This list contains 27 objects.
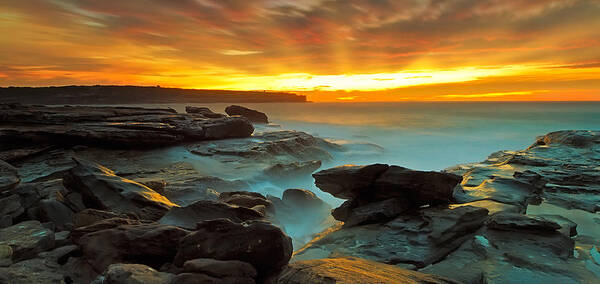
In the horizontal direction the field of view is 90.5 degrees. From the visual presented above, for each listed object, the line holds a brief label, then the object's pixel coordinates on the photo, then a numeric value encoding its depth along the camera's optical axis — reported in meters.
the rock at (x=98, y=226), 5.25
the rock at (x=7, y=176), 6.71
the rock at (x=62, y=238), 5.22
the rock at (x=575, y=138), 14.36
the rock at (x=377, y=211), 7.30
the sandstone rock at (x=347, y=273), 3.62
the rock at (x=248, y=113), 38.78
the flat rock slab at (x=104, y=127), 13.99
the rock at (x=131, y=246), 4.77
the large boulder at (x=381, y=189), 7.52
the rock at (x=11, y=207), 6.07
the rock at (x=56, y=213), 6.29
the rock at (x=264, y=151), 15.80
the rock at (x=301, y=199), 11.18
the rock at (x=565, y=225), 6.27
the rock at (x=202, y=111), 24.65
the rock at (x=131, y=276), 3.69
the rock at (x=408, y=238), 5.73
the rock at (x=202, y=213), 5.89
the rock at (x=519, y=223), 6.05
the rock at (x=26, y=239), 4.71
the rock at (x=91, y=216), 5.75
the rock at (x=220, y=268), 3.97
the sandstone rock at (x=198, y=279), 3.78
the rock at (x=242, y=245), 4.46
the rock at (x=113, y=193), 6.74
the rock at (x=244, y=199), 8.81
